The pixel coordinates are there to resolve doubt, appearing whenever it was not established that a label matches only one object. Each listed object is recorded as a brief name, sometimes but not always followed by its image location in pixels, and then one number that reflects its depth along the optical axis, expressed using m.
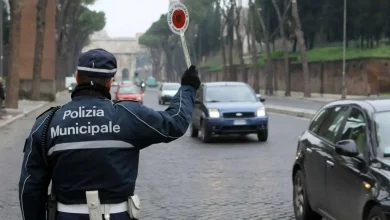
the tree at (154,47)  121.74
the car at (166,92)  47.91
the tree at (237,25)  69.94
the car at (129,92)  43.22
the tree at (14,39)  31.02
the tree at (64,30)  52.81
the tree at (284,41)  59.29
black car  6.28
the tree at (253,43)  65.56
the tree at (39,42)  39.38
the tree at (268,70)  65.44
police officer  3.74
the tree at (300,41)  52.59
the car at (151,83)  121.12
